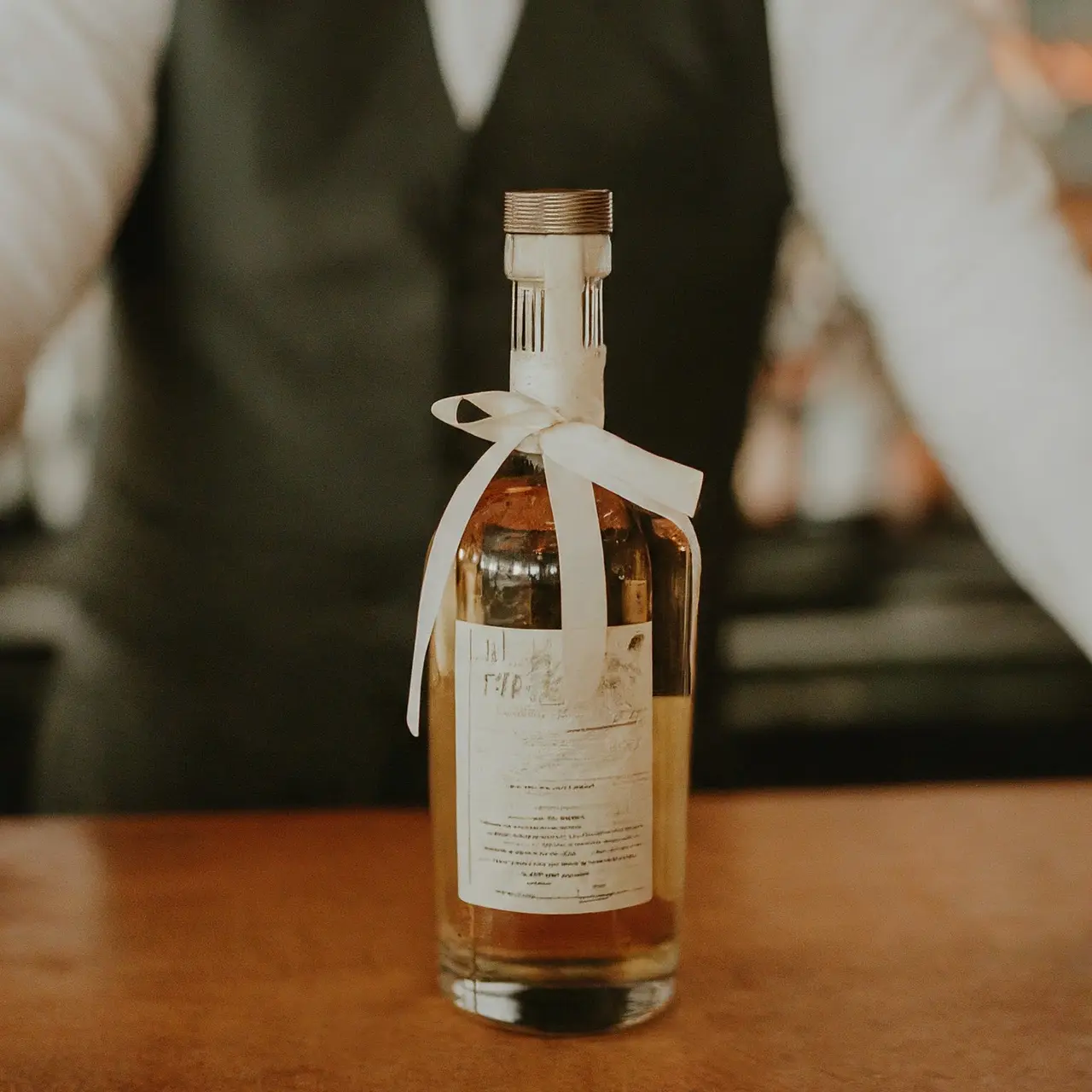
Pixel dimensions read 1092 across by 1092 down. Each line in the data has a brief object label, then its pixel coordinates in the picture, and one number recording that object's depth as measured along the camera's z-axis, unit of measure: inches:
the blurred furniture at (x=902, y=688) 90.5
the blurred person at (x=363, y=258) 32.7
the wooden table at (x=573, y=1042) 19.8
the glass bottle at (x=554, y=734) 19.6
